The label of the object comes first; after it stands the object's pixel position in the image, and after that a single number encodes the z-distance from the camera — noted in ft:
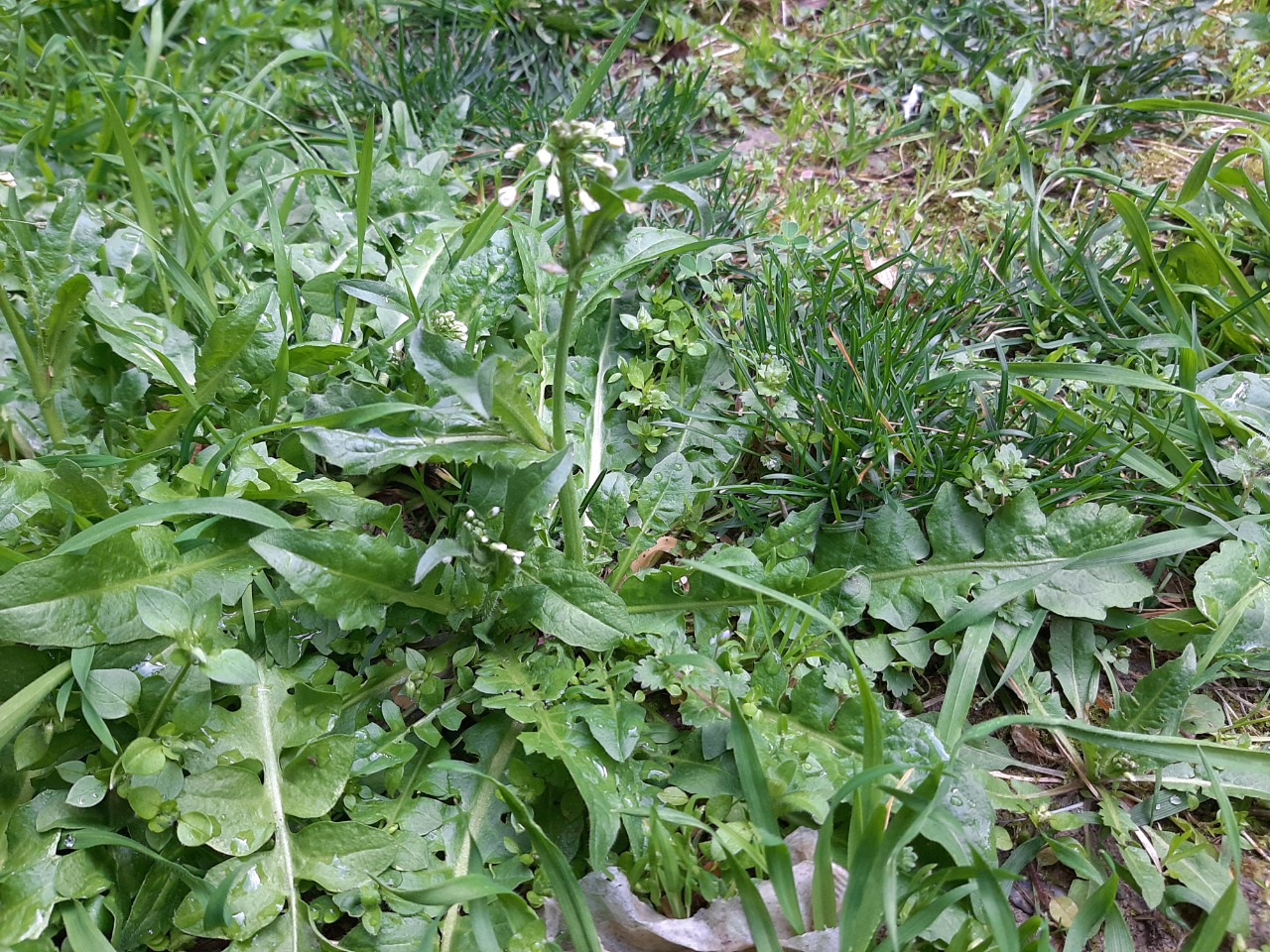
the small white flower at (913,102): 2.20
